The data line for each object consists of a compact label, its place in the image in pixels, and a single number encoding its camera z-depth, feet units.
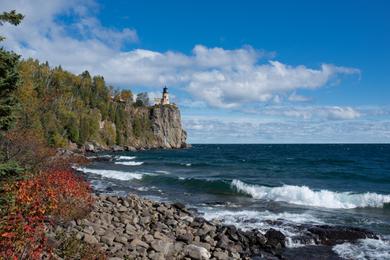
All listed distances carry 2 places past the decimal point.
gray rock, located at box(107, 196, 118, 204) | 70.17
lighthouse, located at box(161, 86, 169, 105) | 548.72
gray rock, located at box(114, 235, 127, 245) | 46.37
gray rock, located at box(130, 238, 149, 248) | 46.68
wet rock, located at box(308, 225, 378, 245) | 62.28
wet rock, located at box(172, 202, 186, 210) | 73.97
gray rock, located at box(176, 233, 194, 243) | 53.80
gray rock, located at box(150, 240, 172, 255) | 46.78
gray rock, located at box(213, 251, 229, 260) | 49.35
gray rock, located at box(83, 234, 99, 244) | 43.09
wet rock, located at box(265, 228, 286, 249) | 58.20
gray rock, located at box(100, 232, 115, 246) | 44.96
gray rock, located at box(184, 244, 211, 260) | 47.45
